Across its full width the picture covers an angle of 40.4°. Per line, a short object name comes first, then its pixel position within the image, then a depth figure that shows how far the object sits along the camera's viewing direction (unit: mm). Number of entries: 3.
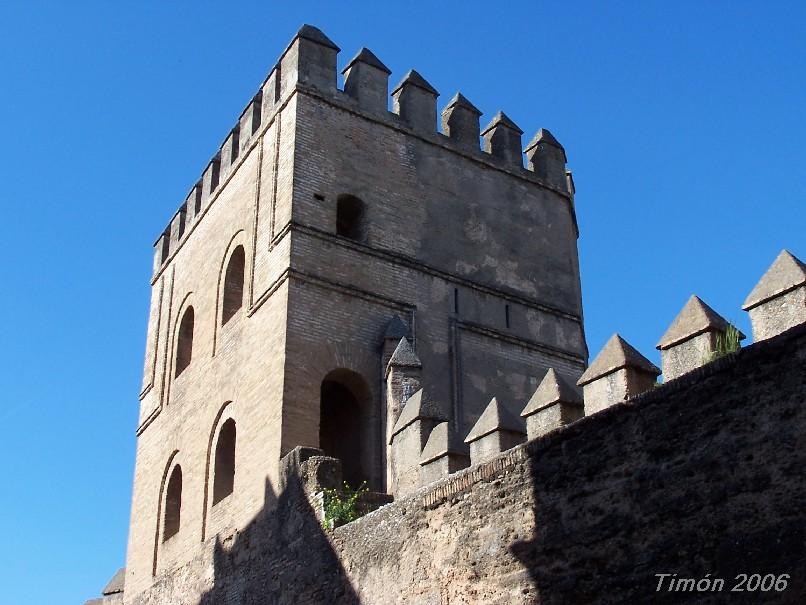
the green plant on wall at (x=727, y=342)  8000
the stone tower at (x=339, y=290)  13289
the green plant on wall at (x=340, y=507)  11047
